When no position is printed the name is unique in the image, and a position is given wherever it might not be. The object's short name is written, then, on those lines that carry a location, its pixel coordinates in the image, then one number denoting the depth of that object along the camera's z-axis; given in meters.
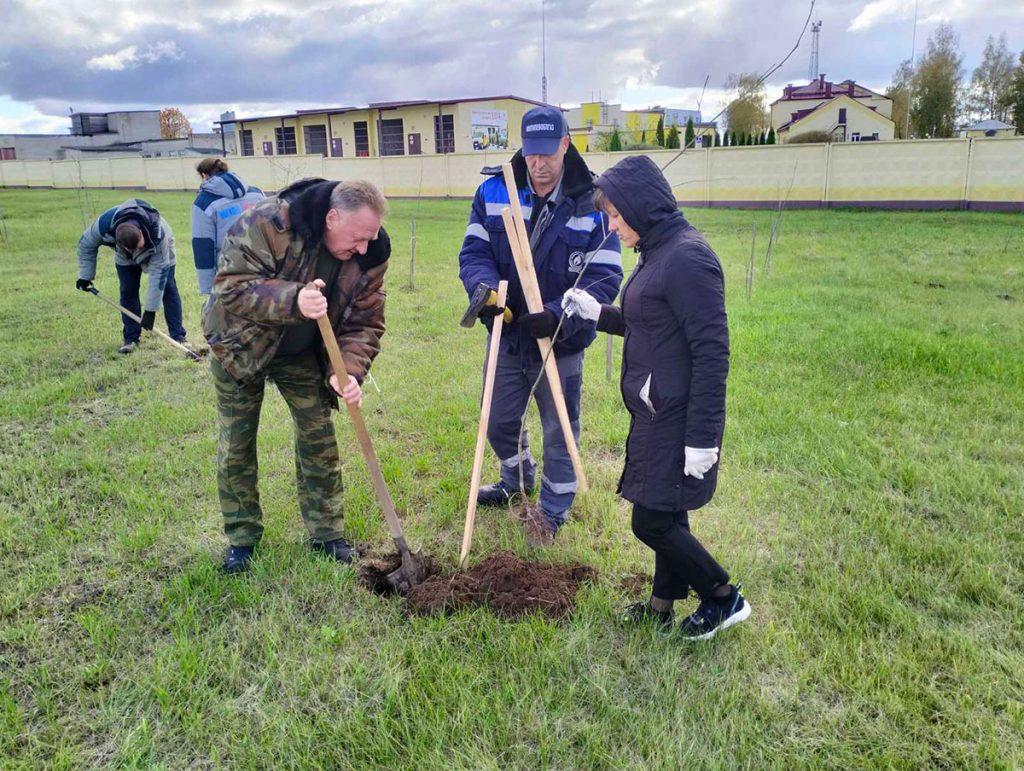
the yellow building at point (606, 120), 41.62
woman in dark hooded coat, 2.55
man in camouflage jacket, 3.11
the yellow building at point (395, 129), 43.03
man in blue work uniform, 3.62
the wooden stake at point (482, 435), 3.61
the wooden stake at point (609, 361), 6.44
